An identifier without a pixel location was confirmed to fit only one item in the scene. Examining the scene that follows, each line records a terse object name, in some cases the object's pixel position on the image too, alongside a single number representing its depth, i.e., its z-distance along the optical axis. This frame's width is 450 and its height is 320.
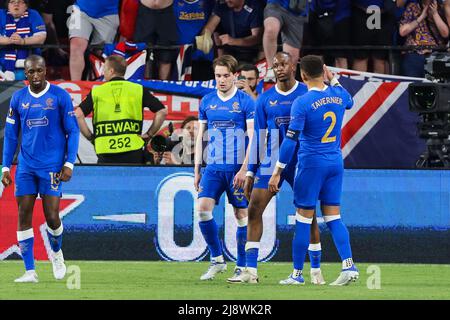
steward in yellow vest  14.84
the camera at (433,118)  14.88
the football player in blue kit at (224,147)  13.38
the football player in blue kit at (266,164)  12.88
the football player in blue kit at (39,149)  12.93
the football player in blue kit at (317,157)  12.29
